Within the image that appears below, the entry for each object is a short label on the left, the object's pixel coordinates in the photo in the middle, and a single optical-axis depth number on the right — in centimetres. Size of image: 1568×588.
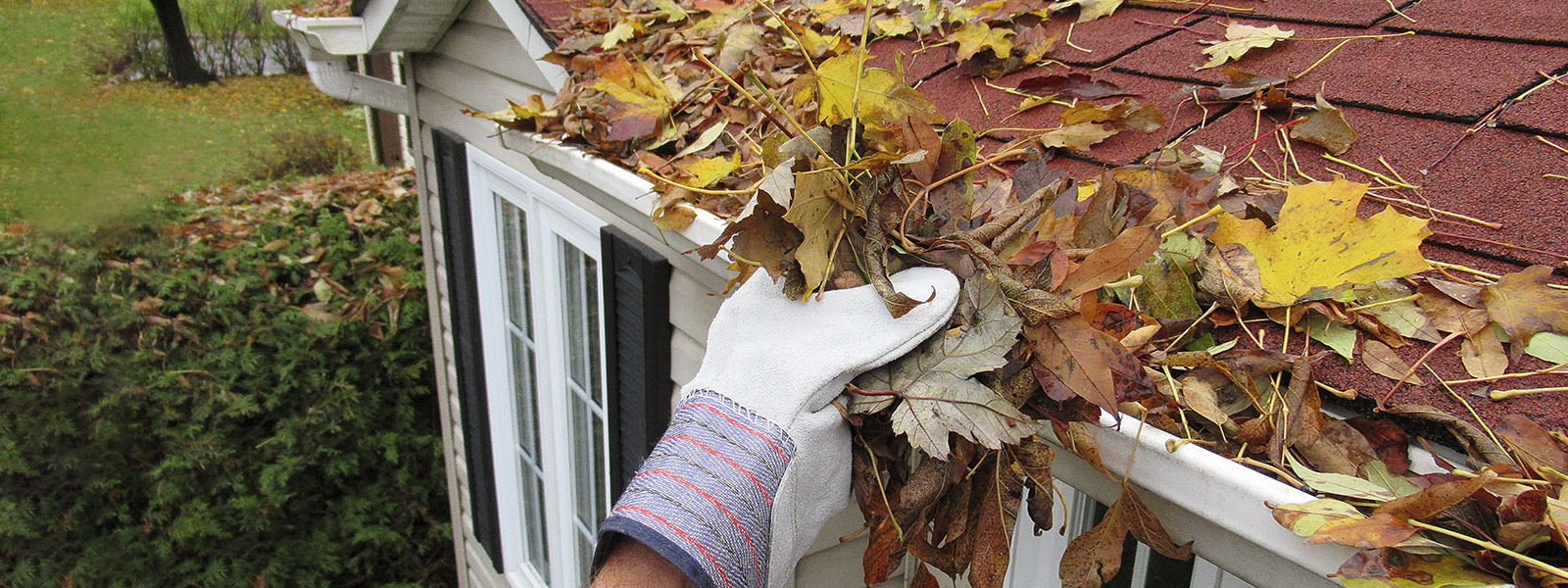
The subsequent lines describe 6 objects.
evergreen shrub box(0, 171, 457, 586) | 586
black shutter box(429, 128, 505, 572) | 356
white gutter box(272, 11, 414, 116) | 348
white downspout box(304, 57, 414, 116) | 390
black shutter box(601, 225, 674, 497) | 229
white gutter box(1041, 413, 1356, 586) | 82
